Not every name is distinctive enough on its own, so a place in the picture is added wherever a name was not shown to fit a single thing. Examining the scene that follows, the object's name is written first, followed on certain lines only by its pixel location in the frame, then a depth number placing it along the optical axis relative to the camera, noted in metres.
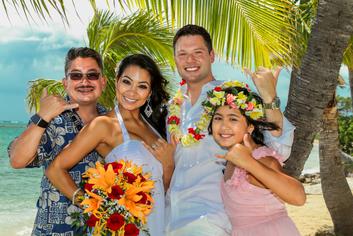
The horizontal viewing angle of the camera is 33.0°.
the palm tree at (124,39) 8.32
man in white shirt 3.97
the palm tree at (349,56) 8.36
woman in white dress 3.96
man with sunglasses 3.96
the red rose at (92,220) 3.50
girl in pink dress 3.72
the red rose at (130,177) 3.52
